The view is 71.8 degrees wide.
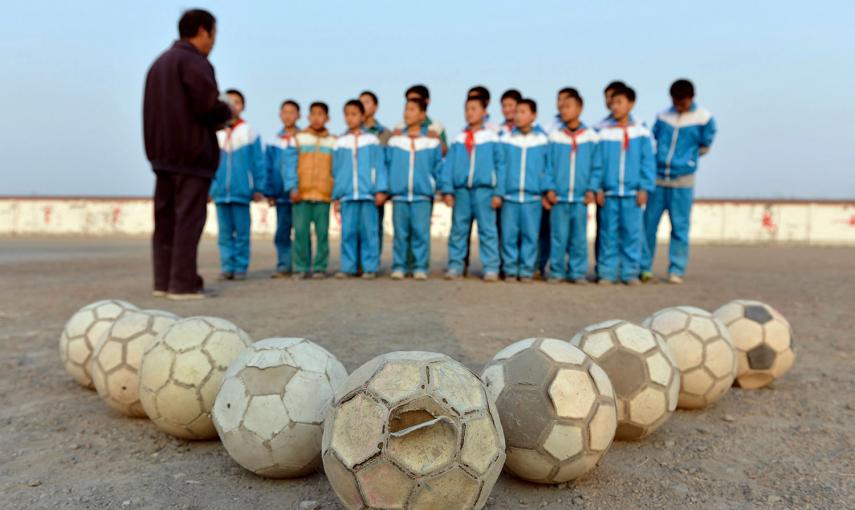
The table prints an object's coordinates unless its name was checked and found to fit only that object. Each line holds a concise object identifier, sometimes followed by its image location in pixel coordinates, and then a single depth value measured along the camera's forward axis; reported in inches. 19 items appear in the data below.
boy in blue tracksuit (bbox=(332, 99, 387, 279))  298.7
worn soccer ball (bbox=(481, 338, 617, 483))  83.0
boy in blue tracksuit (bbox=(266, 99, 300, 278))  310.8
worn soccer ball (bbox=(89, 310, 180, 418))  110.7
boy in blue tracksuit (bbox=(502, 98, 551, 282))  290.2
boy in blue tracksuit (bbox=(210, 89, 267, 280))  294.4
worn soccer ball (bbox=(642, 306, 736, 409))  117.5
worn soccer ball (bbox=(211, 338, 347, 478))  84.1
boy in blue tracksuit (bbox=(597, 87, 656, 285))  284.7
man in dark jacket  210.4
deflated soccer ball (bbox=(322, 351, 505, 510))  65.7
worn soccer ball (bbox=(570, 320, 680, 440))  99.9
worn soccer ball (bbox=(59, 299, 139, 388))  129.1
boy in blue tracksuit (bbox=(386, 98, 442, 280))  294.2
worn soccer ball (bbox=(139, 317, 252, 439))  98.8
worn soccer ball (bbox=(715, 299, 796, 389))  133.5
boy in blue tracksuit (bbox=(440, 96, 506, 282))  289.1
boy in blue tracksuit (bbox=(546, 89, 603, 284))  290.7
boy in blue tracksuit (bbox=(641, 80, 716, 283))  292.8
